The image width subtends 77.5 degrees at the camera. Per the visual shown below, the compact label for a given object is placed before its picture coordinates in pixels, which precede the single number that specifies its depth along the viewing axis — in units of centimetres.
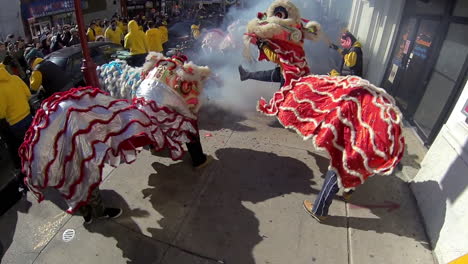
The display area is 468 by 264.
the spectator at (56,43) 895
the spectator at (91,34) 1037
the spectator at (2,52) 700
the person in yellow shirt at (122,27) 1094
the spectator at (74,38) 931
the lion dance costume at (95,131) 261
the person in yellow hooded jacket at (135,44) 777
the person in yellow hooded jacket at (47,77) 516
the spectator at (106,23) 1255
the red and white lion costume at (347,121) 255
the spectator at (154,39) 870
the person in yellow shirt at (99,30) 1104
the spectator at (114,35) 983
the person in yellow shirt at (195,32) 995
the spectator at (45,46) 923
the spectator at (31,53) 700
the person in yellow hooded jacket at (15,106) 372
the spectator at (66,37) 940
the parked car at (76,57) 656
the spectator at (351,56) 628
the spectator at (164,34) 1000
